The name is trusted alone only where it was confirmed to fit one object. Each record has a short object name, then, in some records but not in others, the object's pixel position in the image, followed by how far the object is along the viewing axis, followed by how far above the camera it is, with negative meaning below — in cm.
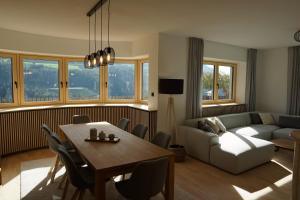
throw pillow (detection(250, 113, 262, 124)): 580 -72
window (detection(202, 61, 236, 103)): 594 +26
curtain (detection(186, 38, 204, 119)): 486 +31
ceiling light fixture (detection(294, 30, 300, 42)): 398 +104
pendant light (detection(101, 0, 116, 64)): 283 +45
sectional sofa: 366 -97
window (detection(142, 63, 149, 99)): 555 +23
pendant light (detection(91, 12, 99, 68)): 306 +42
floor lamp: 413 +2
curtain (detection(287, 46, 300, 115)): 560 +29
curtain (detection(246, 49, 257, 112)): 619 +38
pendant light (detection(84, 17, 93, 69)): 334 +43
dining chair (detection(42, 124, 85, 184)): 284 -81
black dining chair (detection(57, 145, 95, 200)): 220 -93
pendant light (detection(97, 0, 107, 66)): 287 +43
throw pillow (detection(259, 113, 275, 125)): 571 -71
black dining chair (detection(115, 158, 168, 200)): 197 -86
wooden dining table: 204 -71
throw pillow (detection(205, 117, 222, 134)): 452 -72
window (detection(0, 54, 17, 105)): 454 +16
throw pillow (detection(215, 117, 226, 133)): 470 -76
